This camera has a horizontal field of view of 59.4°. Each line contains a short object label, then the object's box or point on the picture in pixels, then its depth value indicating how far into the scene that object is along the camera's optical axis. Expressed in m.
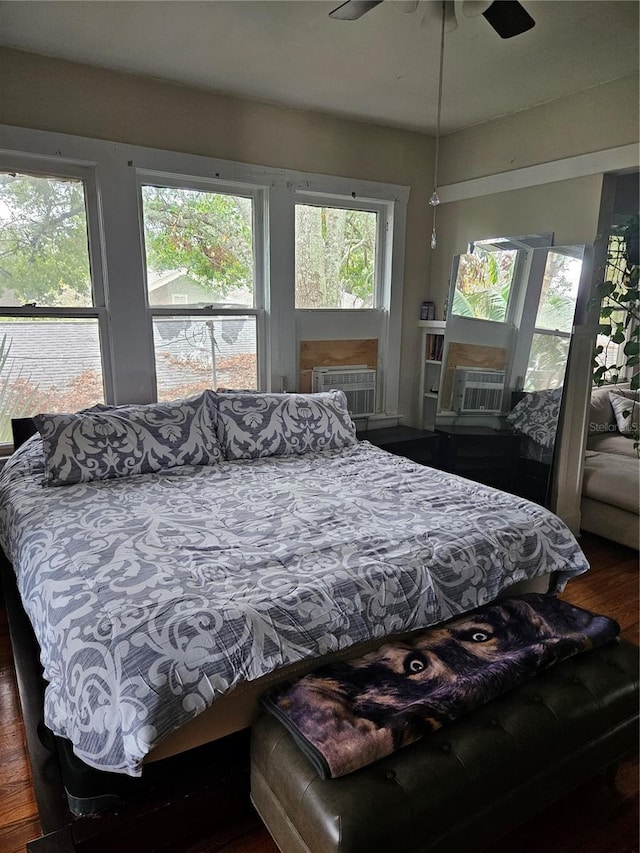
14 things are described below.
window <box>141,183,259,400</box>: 3.16
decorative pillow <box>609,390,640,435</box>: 3.87
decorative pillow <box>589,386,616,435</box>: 3.87
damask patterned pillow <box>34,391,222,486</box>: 2.45
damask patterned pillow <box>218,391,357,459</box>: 2.89
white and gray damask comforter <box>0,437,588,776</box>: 1.34
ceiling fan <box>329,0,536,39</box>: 1.80
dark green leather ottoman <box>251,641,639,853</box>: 1.20
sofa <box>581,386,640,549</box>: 3.21
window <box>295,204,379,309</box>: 3.62
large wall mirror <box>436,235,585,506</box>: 3.22
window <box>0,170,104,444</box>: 2.79
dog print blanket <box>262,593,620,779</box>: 1.29
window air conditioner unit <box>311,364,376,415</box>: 3.74
